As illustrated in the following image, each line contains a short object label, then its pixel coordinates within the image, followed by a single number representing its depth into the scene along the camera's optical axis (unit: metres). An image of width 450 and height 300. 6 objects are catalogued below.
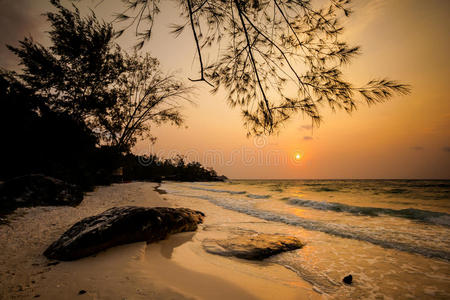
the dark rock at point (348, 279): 2.43
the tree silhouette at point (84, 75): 10.14
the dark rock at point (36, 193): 4.84
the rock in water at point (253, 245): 3.21
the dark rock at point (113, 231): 2.33
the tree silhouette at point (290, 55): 2.83
